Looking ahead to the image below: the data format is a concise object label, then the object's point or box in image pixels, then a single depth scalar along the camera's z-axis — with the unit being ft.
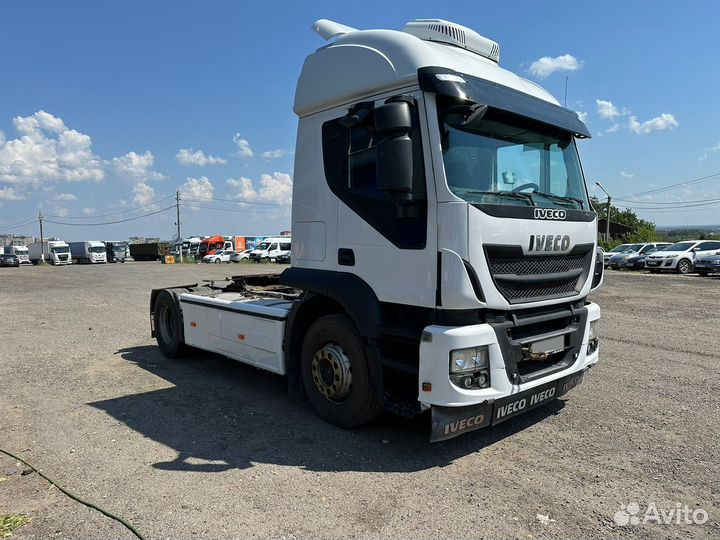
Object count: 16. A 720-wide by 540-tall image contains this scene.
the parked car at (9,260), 169.89
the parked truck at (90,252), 177.68
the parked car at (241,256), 167.22
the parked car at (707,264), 74.74
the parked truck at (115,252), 191.52
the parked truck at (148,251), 197.57
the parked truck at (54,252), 179.42
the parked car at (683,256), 83.61
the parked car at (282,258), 158.92
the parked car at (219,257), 172.76
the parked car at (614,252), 106.17
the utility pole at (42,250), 191.83
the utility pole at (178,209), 231.59
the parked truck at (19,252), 172.55
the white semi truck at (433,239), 12.02
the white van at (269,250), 159.84
